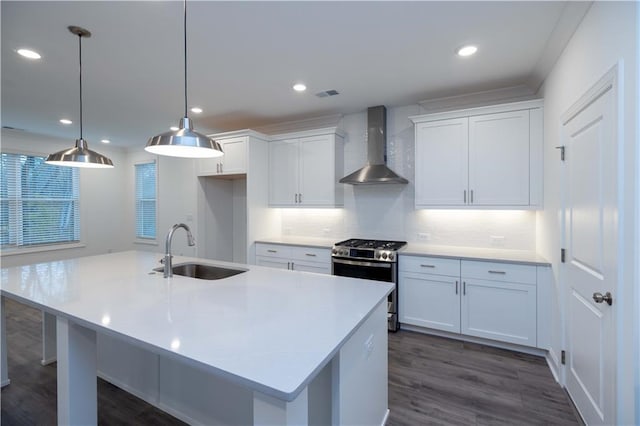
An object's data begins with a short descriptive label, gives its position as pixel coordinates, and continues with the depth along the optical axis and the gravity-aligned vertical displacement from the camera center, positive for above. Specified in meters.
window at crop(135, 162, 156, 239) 6.23 +0.26
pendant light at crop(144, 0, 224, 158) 1.59 +0.40
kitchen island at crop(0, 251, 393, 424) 1.03 -0.51
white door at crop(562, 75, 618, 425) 1.54 -0.23
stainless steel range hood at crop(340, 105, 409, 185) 3.59 +0.81
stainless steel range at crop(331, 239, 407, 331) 3.21 -0.59
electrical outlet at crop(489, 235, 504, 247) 3.34 -0.34
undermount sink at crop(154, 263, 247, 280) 2.48 -0.51
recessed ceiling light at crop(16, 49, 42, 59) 2.37 +1.30
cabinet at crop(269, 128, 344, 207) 3.92 +0.58
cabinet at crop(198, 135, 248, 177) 4.06 +0.74
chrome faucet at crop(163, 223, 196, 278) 2.16 -0.32
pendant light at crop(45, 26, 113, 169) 2.23 +0.43
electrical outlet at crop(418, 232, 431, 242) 3.71 -0.32
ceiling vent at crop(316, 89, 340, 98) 3.27 +1.33
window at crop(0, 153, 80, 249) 4.85 +0.18
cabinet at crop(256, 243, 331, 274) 3.67 -0.60
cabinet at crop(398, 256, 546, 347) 2.74 -0.87
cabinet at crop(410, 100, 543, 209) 2.88 +0.55
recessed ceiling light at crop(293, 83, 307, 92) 3.10 +1.33
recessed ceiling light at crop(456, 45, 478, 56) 2.33 +1.29
